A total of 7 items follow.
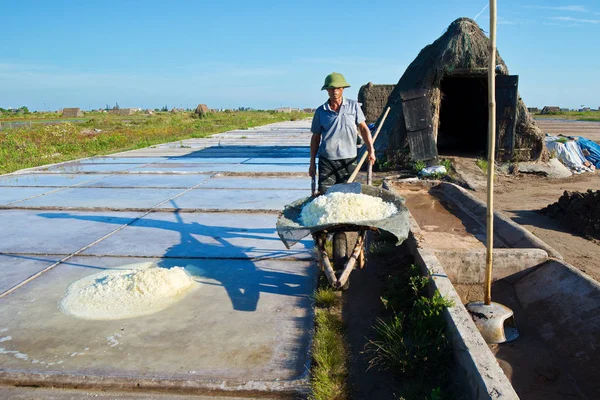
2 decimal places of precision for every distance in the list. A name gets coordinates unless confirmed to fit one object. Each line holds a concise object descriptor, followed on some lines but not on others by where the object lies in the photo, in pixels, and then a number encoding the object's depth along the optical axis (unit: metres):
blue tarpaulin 12.09
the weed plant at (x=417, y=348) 2.59
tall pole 3.07
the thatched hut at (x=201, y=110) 48.43
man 4.52
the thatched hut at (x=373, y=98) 18.39
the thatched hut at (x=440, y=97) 9.86
